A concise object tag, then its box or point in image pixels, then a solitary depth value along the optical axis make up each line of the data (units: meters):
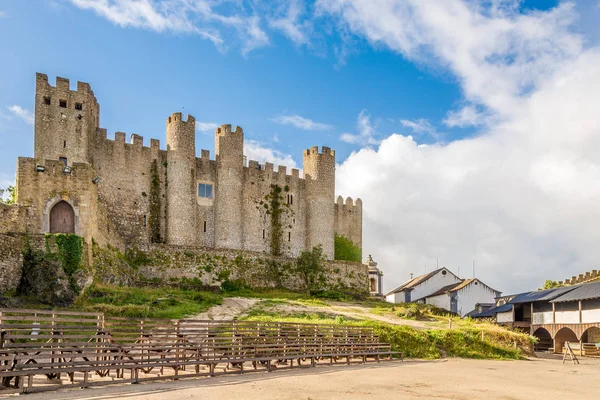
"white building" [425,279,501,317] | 54.03
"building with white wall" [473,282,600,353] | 33.50
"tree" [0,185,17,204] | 45.76
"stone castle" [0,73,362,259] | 30.41
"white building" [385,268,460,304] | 59.53
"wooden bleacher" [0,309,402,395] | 13.18
